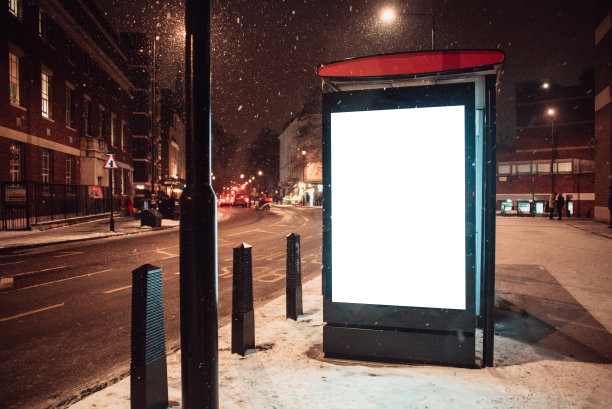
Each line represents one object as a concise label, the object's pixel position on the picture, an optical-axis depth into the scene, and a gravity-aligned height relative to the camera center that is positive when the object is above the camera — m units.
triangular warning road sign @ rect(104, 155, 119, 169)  17.53 +1.54
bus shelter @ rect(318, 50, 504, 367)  3.74 -0.15
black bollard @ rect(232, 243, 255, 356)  4.25 -1.17
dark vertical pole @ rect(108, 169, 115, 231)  17.62 -1.07
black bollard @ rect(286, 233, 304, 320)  5.43 -1.13
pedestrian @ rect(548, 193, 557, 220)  31.25 -0.81
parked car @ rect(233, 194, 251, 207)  60.56 -0.43
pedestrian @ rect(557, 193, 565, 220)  30.03 -0.55
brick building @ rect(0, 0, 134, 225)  19.05 +6.27
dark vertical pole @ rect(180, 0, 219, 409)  2.50 -0.30
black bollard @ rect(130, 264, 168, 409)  2.86 -1.05
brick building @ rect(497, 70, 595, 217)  46.53 +6.06
